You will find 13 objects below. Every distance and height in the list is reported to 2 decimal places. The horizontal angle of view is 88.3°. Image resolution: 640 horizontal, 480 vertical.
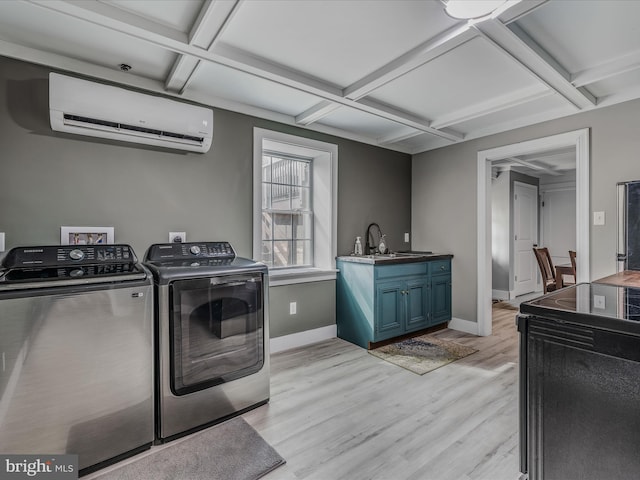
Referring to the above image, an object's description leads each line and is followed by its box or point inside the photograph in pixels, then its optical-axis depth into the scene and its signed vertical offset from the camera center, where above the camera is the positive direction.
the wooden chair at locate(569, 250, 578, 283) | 4.22 -0.29
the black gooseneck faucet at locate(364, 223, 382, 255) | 4.02 -0.12
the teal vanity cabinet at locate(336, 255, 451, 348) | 3.32 -0.65
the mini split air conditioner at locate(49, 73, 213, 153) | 2.02 +0.81
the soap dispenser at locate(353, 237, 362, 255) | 3.85 -0.14
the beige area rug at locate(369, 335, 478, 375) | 2.94 -1.14
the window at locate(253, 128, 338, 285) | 3.45 +0.31
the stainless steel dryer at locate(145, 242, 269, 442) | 1.88 -0.65
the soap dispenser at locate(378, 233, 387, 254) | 4.00 -0.13
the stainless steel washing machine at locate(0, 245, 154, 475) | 1.48 -0.58
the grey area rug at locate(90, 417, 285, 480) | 1.63 -1.17
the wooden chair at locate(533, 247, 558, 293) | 4.38 -0.44
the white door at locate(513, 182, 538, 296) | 5.93 +0.01
